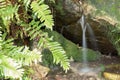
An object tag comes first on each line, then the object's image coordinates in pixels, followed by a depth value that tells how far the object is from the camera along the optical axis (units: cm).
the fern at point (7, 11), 335
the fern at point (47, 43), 323
